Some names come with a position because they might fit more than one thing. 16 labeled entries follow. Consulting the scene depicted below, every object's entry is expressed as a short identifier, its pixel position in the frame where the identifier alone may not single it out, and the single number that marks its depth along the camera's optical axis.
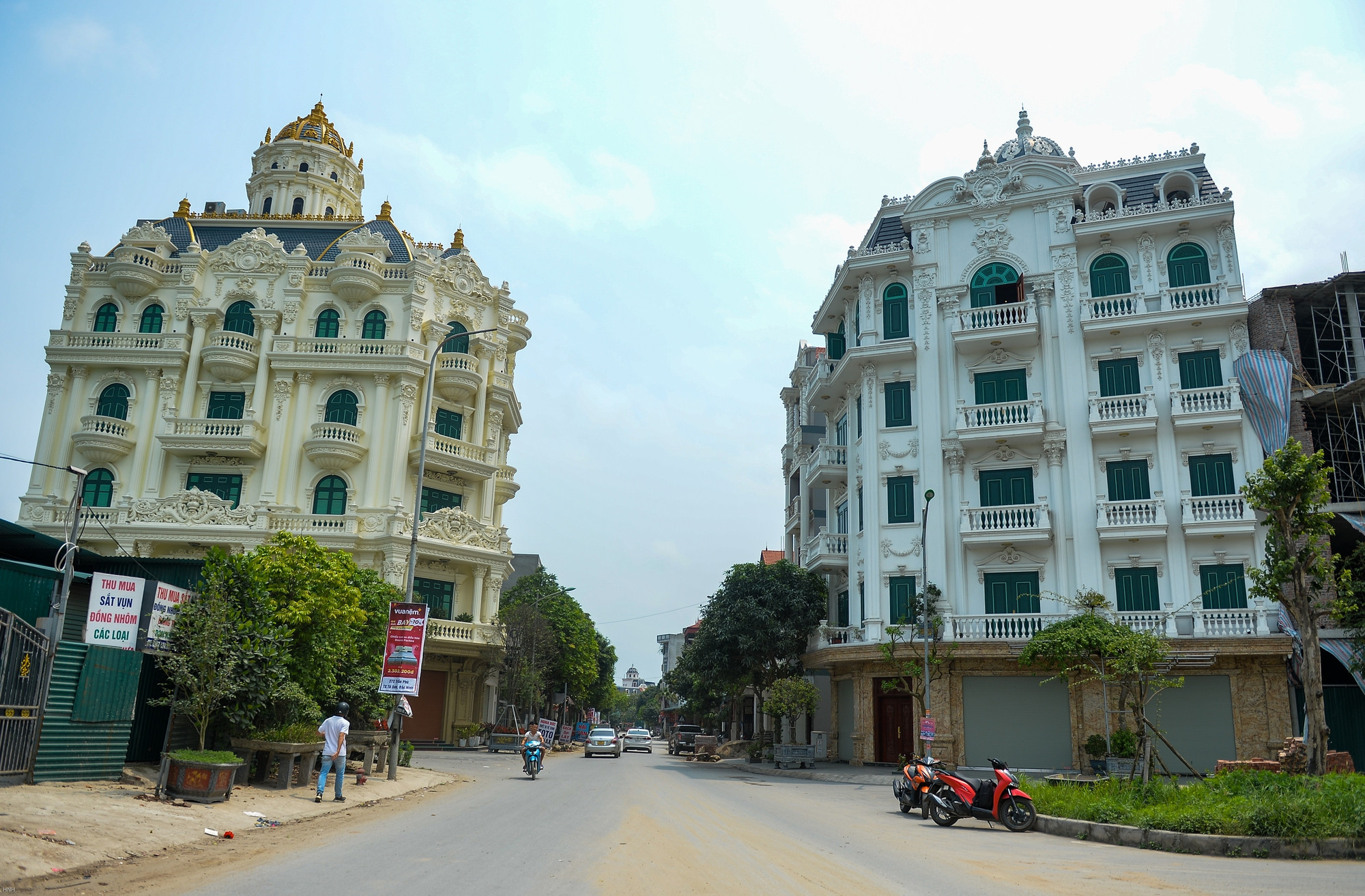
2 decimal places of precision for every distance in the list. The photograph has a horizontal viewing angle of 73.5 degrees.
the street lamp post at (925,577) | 27.53
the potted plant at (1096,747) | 26.44
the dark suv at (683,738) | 50.22
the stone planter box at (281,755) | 15.95
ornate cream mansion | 36.53
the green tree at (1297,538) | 16.34
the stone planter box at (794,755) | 30.73
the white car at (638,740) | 49.84
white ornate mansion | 28.33
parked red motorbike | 14.52
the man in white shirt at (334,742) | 15.38
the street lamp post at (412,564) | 21.00
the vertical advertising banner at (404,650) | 20.64
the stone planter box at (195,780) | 13.06
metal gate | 12.03
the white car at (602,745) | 40.66
